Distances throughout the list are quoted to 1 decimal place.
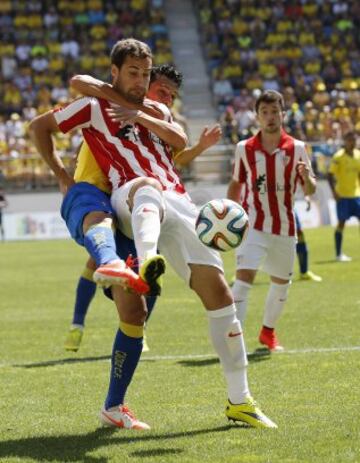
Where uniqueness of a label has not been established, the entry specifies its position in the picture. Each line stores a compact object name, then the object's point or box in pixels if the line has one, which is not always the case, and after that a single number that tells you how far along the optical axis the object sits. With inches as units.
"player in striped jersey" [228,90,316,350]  770.2
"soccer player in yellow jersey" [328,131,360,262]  1576.0
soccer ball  478.6
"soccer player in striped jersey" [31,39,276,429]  491.5
